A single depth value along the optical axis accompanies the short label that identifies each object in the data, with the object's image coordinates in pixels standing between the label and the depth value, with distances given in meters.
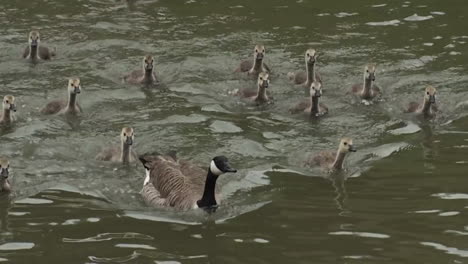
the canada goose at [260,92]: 18.97
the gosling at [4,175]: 14.23
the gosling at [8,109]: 17.39
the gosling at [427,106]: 18.33
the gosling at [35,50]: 21.09
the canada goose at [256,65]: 20.48
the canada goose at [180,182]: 13.60
